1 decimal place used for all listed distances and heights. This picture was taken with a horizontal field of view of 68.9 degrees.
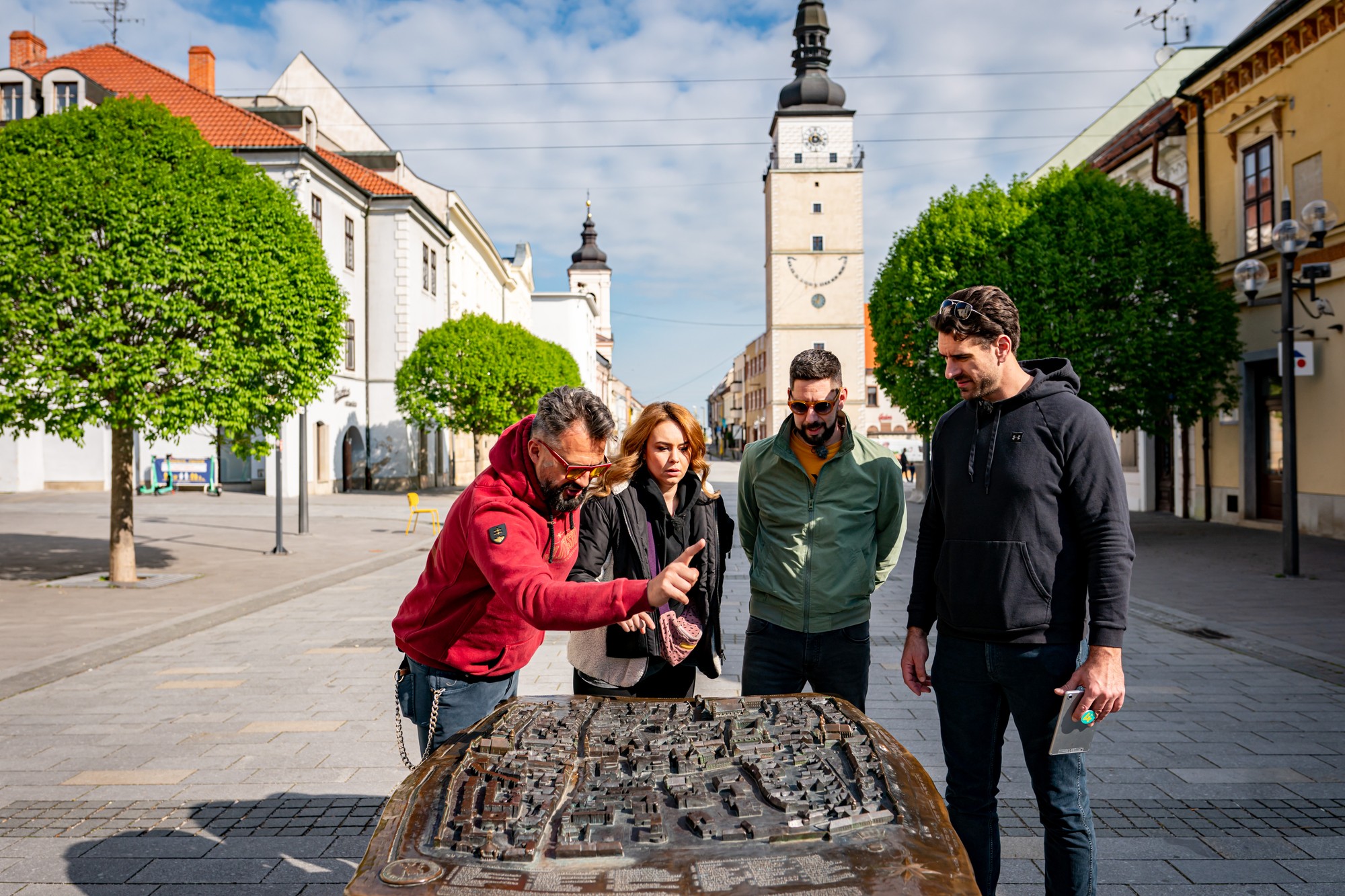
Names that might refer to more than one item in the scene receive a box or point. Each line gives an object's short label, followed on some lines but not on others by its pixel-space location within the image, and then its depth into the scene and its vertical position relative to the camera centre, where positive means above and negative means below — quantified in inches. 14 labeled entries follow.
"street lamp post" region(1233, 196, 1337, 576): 477.4 +59.1
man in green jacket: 142.6 -12.7
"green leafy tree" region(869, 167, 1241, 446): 674.8 +121.2
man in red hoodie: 96.0 -12.6
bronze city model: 77.3 -31.5
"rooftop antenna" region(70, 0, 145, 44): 1408.7 +651.9
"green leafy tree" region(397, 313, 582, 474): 1390.3 +115.4
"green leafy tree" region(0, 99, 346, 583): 415.8 +78.6
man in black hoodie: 113.9 -13.9
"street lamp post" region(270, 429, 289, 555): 602.2 -36.5
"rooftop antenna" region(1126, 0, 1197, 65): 1128.5 +483.0
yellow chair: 780.0 -46.3
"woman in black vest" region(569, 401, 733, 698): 143.1 -13.7
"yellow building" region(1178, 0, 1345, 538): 660.7 +194.5
